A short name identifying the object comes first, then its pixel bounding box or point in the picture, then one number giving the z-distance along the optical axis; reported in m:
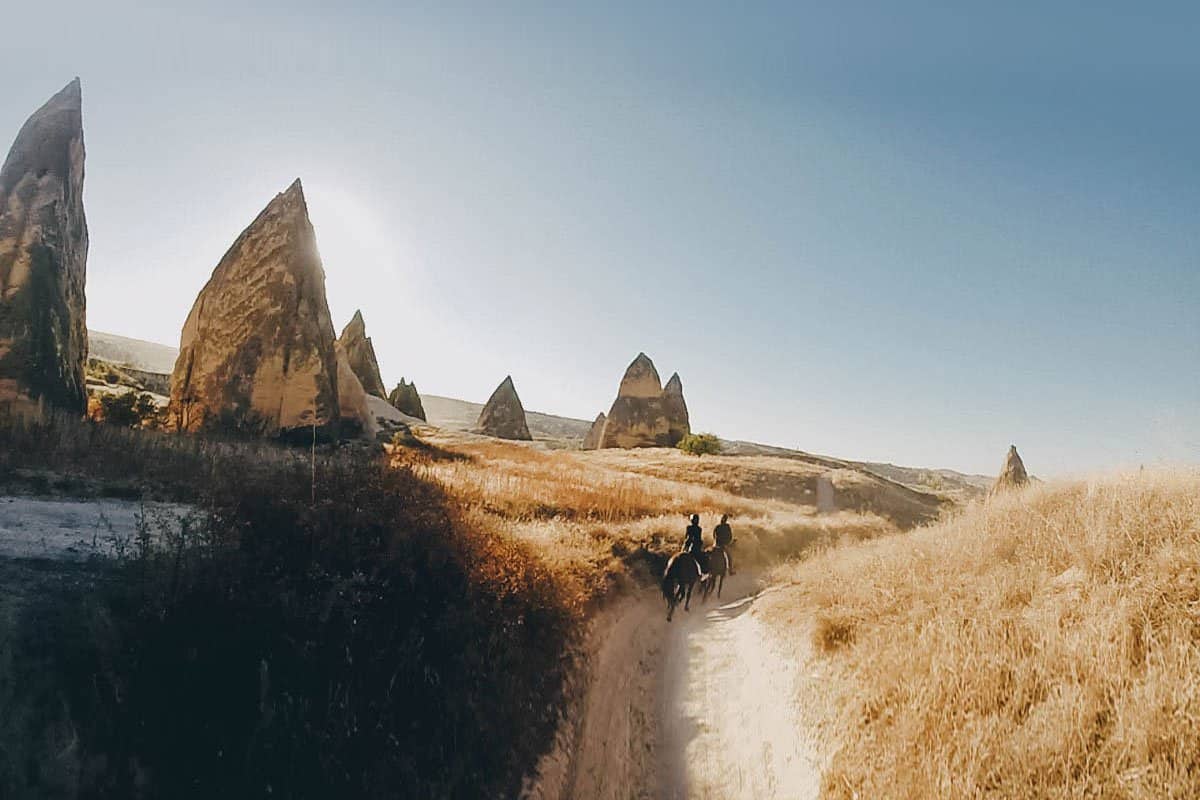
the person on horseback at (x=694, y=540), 11.28
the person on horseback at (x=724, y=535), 12.51
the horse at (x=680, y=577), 10.12
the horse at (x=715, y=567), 11.47
